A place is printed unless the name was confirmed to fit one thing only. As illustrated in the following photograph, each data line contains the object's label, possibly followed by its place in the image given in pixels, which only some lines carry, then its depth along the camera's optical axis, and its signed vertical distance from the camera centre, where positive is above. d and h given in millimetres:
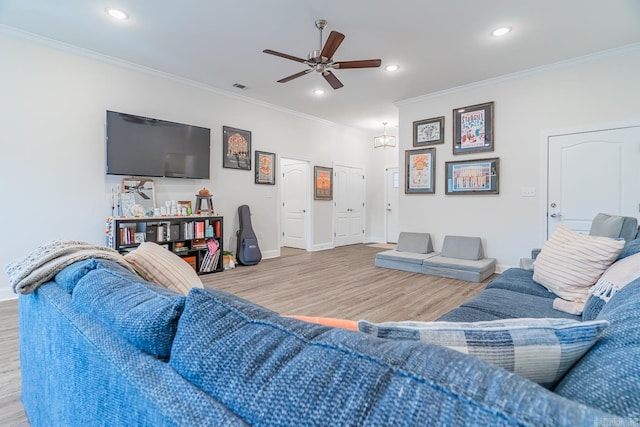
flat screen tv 3874 +824
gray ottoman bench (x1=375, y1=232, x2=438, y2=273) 4637 -740
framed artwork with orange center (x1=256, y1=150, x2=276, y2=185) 5621 +755
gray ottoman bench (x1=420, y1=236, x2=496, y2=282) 4109 -761
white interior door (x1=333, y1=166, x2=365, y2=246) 7266 +95
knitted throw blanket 1225 -237
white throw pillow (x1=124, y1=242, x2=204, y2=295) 1270 -272
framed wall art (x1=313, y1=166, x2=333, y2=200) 6660 +565
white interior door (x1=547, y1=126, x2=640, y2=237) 3648 +427
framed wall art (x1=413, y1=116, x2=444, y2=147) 5090 +1327
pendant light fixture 6414 +1425
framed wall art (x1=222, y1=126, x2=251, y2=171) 5113 +1027
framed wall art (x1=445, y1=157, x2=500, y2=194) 4590 +511
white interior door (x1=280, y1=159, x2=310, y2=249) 6777 +110
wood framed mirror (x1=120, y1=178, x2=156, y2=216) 4011 +163
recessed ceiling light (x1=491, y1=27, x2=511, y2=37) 3240 +1920
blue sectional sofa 349 -244
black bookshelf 3795 -387
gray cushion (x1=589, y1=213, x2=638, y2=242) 2146 -129
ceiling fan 3006 +1540
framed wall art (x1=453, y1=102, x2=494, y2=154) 4634 +1260
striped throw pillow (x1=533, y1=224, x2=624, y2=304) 1756 -333
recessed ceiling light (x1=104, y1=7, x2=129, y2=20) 2928 +1899
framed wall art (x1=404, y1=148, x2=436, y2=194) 5207 +667
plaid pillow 532 -242
